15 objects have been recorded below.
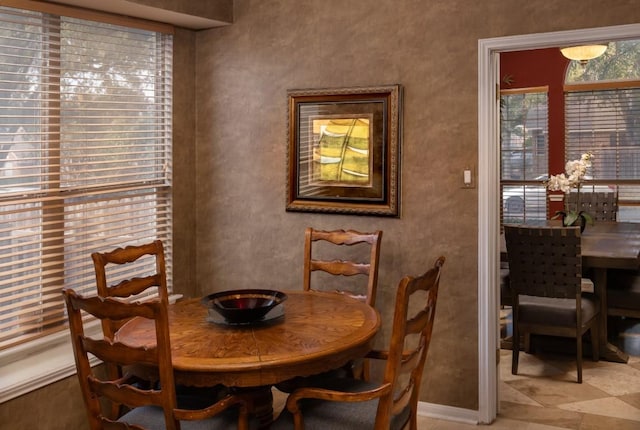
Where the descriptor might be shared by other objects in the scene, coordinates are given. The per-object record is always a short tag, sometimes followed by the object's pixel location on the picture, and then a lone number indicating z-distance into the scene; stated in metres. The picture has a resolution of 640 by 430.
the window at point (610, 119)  7.20
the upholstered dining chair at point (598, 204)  6.35
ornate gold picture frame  3.76
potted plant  4.97
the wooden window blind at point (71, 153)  3.25
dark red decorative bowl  2.71
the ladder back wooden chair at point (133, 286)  2.88
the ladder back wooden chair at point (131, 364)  2.17
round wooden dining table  2.31
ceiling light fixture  5.96
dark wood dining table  4.27
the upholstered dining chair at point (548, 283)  4.14
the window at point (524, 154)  7.55
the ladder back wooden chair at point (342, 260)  3.55
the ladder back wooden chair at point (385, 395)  2.28
